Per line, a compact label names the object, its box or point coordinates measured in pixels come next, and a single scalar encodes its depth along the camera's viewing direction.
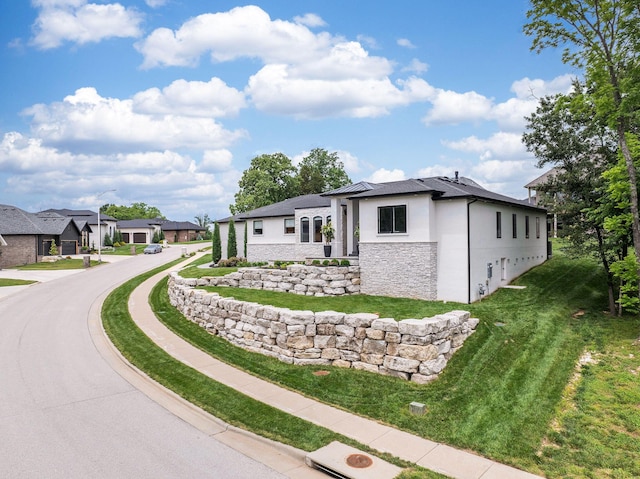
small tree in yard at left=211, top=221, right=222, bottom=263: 36.03
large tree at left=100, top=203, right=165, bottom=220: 99.78
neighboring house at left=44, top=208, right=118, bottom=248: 59.22
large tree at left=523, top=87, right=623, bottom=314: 16.94
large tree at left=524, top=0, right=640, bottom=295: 13.34
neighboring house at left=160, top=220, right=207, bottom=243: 82.56
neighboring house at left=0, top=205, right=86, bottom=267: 42.69
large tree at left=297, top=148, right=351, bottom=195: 64.50
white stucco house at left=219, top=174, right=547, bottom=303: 18.19
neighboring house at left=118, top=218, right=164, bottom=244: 75.69
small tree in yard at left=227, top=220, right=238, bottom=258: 35.06
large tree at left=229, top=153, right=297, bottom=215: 52.79
